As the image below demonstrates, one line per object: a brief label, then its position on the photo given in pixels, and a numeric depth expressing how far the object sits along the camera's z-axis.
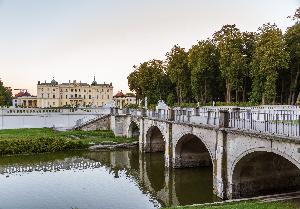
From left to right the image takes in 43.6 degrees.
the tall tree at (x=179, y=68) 62.41
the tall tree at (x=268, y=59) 43.16
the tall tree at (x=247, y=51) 51.61
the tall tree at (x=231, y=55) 49.47
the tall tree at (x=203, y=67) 56.31
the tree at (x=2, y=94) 79.56
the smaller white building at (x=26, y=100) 126.06
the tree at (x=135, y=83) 78.12
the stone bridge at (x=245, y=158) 17.06
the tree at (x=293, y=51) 45.95
